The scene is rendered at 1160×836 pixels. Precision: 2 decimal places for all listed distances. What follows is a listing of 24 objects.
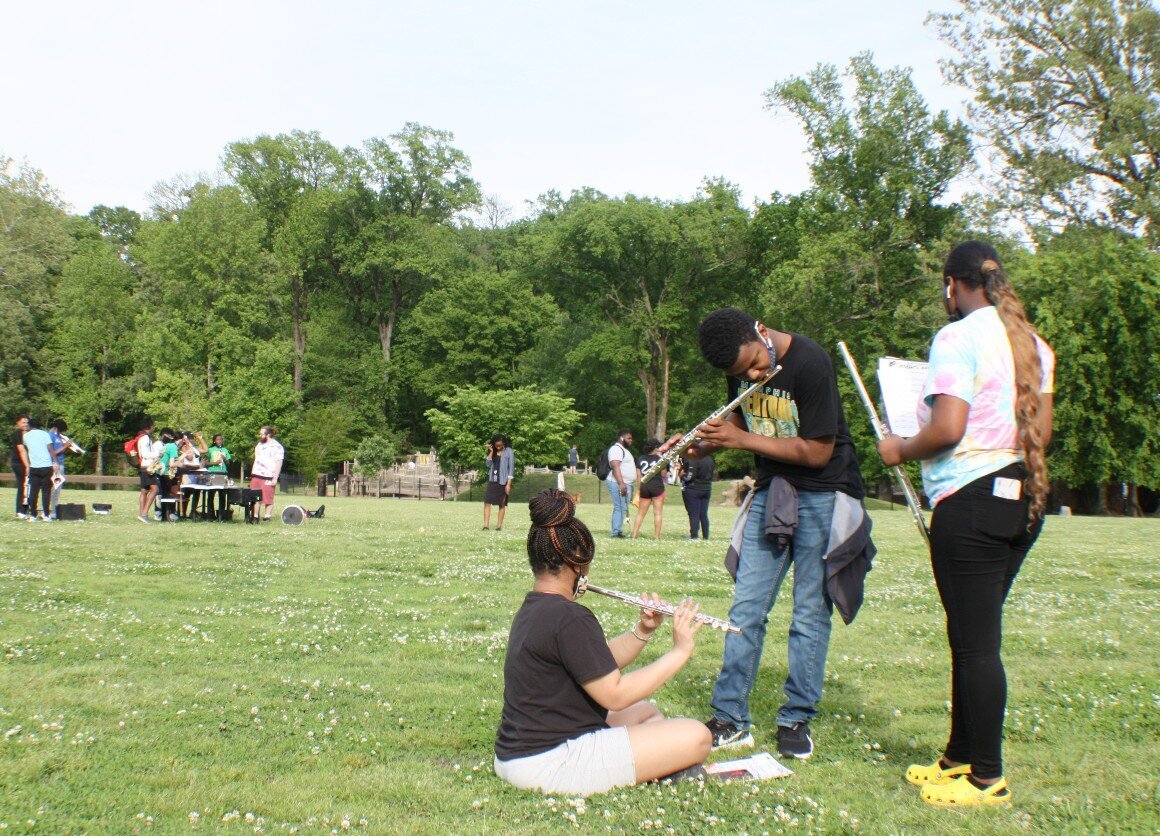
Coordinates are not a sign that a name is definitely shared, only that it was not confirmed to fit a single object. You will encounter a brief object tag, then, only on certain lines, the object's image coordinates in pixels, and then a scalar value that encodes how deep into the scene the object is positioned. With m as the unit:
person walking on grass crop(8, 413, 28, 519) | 19.66
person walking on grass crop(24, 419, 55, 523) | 19.59
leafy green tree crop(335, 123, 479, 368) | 66.25
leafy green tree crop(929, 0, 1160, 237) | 38.00
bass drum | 22.06
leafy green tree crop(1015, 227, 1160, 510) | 39.25
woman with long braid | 4.25
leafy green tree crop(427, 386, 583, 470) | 53.81
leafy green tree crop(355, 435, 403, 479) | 57.56
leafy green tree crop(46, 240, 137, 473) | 65.38
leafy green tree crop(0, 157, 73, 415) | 61.53
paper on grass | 4.71
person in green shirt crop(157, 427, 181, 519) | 21.03
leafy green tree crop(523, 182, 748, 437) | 58.78
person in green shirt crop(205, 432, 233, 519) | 21.97
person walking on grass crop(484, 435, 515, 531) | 20.66
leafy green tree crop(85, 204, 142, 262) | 84.88
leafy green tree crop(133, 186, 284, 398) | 62.53
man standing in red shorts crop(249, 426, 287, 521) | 21.73
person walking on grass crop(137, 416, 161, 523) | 20.78
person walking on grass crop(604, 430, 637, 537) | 19.41
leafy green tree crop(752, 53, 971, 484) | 47.56
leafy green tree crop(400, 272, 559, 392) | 66.62
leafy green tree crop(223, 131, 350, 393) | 65.44
